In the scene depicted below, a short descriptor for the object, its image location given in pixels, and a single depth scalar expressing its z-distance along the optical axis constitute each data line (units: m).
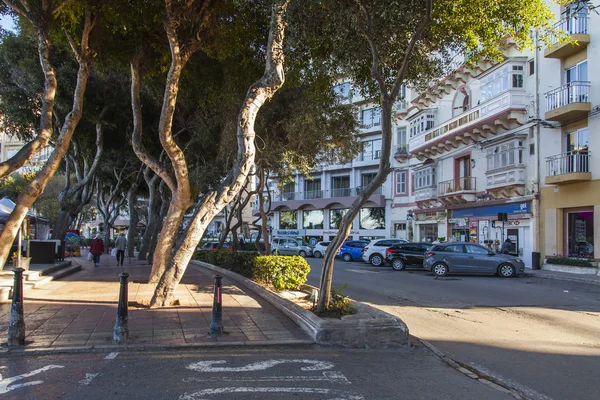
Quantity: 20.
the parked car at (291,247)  36.41
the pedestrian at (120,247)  22.88
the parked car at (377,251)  27.23
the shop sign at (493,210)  25.30
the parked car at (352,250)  32.12
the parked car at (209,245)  33.14
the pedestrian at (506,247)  24.53
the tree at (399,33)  9.14
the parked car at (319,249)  35.69
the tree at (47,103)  11.08
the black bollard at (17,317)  6.52
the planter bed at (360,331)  6.99
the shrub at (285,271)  11.76
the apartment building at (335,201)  45.84
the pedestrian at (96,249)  22.38
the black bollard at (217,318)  7.19
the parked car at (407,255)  24.16
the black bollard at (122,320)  6.80
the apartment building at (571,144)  21.38
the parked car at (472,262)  19.91
